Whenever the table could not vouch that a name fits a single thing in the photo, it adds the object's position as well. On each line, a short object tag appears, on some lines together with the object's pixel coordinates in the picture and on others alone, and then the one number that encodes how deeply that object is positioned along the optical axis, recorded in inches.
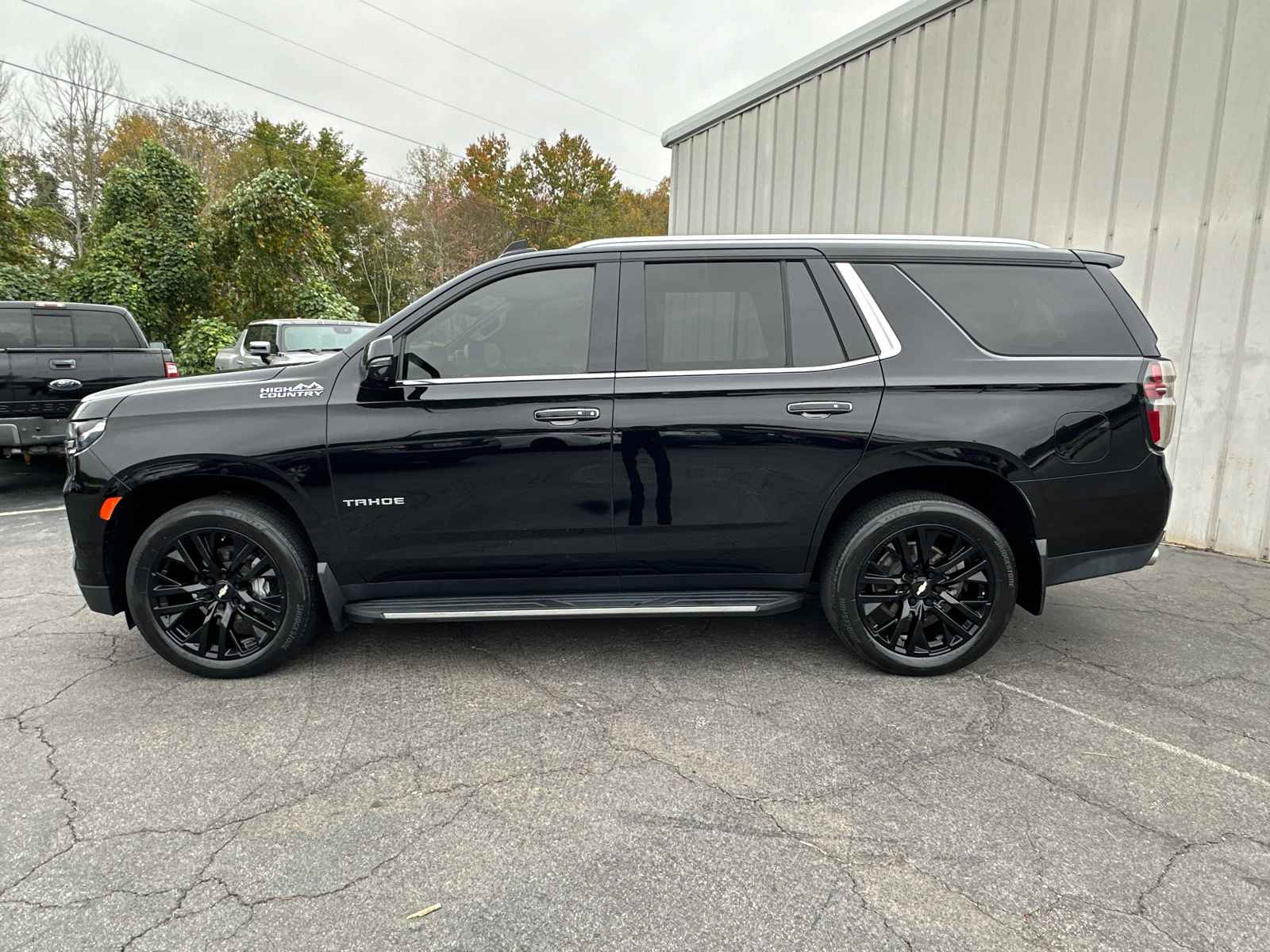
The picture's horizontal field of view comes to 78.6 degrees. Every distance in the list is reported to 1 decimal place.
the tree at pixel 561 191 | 1633.9
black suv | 131.3
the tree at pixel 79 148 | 1091.3
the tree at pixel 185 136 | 1214.9
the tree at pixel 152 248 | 734.5
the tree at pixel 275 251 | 677.9
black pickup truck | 290.0
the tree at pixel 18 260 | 709.3
